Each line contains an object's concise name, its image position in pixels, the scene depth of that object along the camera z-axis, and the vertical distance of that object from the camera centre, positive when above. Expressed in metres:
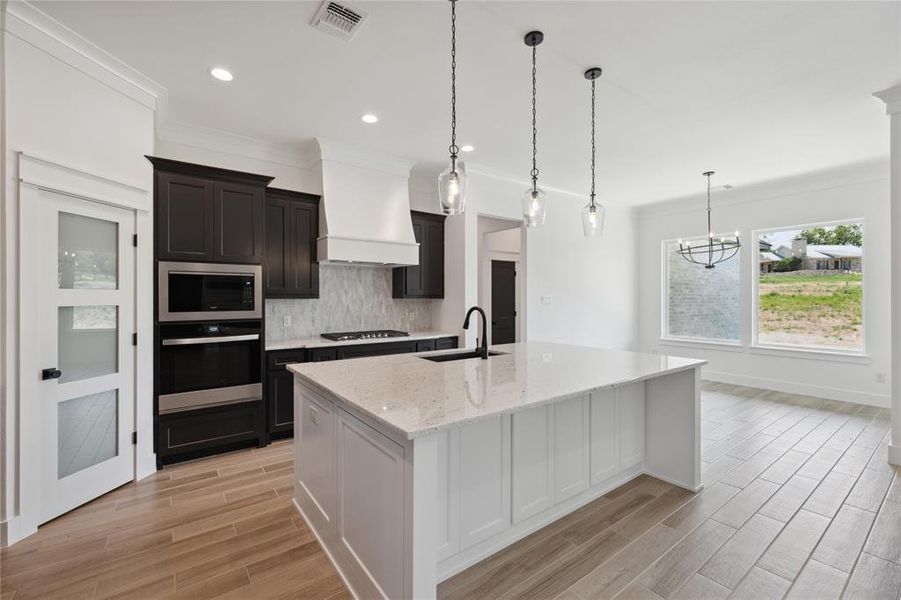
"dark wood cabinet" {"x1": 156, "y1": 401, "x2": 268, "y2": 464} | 3.12 -1.08
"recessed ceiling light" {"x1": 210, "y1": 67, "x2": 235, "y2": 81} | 2.72 +1.59
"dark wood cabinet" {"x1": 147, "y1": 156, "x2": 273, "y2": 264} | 3.11 +0.74
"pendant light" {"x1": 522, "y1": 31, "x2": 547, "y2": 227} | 2.62 +0.64
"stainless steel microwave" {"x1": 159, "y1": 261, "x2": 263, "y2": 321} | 3.10 +0.08
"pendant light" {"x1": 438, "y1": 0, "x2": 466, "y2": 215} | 2.29 +0.66
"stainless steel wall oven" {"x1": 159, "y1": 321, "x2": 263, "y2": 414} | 3.12 -0.53
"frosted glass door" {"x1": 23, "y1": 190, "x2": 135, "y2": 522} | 2.35 -0.30
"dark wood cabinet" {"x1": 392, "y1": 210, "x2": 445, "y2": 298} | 4.81 +0.42
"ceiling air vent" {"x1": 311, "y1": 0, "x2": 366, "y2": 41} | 2.14 +1.58
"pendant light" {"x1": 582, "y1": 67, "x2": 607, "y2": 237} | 2.94 +0.62
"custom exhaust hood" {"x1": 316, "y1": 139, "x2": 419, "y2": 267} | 4.03 +0.99
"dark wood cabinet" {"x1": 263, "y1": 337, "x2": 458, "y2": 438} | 3.61 -0.73
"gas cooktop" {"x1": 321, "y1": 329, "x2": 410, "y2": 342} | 4.15 -0.37
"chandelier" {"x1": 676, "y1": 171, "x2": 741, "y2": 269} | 5.50 +0.76
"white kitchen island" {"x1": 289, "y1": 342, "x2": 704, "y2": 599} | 1.45 -0.77
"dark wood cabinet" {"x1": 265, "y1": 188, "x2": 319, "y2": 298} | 3.86 +0.58
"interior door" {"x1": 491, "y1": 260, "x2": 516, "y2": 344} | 6.93 -0.01
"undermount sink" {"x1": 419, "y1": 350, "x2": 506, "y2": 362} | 2.89 -0.41
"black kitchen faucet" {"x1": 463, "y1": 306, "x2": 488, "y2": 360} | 2.53 -0.30
